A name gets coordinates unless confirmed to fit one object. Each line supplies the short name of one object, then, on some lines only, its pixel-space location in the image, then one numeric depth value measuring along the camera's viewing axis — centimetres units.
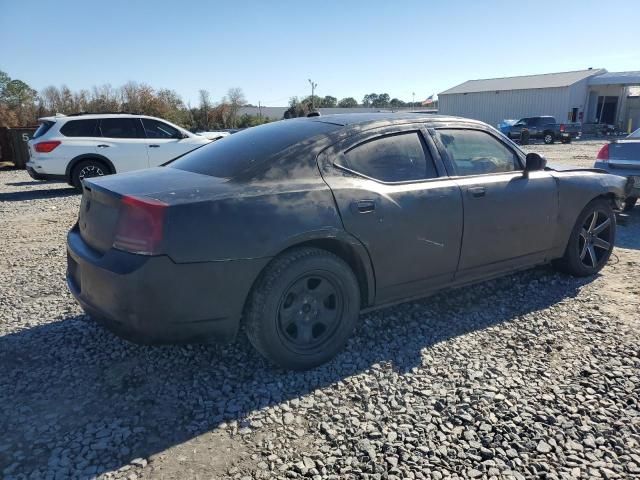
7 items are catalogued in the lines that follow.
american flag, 7000
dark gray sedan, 268
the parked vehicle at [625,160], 717
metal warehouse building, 3919
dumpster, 1625
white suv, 1003
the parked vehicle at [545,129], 3048
